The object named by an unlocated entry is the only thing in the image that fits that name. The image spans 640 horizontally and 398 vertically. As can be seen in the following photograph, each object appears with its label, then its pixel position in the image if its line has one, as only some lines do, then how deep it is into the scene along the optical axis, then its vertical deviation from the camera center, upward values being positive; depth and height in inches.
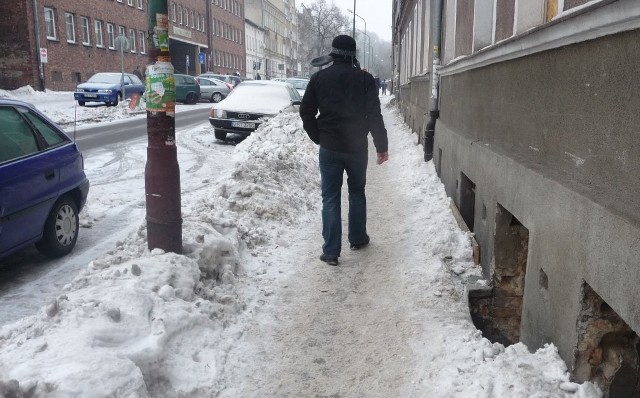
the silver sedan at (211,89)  1441.9 +0.4
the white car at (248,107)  573.6 -17.8
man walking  203.2 -11.6
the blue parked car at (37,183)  187.8 -32.6
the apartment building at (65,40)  1222.9 +113.8
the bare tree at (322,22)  3176.7 +383.2
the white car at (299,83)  1106.5 +12.2
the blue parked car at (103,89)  1021.8 -0.2
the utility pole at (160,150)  172.4 -17.7
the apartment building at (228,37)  2571.4 +239.2
